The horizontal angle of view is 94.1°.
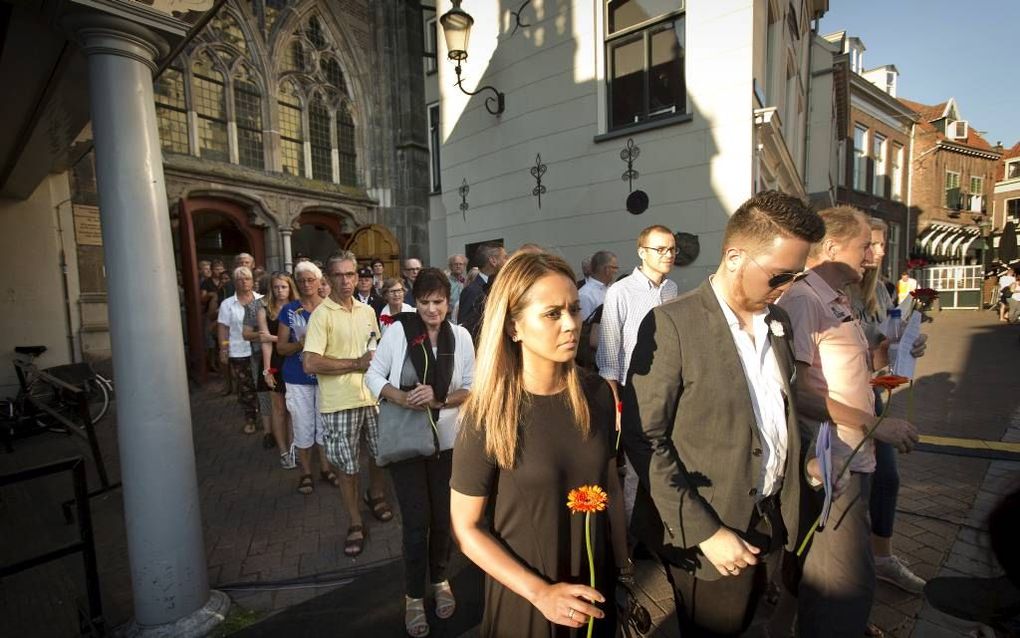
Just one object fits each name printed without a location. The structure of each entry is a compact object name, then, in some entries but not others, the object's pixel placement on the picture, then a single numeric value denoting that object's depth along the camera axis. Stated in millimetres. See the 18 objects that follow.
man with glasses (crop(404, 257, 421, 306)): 7274
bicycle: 6223
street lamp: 6898
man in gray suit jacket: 1527
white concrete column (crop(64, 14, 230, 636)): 2281
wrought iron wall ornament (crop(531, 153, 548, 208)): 7828
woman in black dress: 1421
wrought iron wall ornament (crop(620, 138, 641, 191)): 6855
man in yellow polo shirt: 3328
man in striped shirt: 3438
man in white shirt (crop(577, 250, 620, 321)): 4414
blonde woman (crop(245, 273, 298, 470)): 4758
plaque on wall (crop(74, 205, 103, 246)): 7770
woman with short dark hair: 2480
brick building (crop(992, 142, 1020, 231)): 29953
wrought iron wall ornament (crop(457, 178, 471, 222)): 9109
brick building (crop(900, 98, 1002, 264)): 25500
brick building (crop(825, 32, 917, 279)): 20672
